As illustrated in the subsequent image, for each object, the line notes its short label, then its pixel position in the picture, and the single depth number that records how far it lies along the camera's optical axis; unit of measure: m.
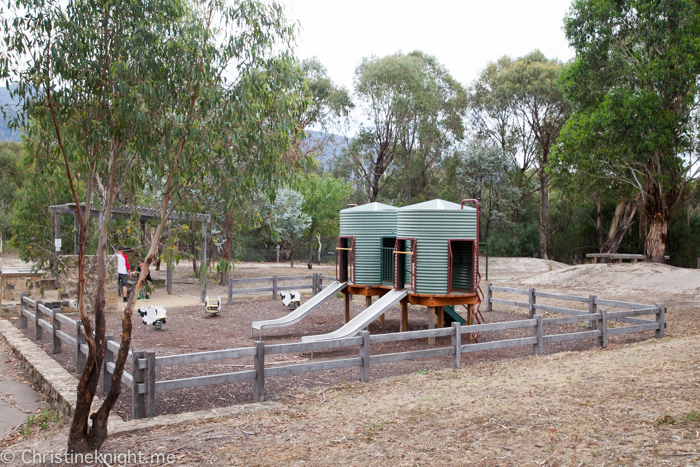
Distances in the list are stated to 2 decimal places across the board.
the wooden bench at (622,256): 29.66
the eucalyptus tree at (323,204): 36.16
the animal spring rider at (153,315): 12.06
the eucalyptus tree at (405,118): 41.97
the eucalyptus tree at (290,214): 29.20
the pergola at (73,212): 15.43
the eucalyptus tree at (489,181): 41.69
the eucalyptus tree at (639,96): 20.50
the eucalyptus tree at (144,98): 5.21
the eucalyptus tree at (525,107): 42.34
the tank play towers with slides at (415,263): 10.66
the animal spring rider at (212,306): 14.38
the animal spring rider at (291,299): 15.44
